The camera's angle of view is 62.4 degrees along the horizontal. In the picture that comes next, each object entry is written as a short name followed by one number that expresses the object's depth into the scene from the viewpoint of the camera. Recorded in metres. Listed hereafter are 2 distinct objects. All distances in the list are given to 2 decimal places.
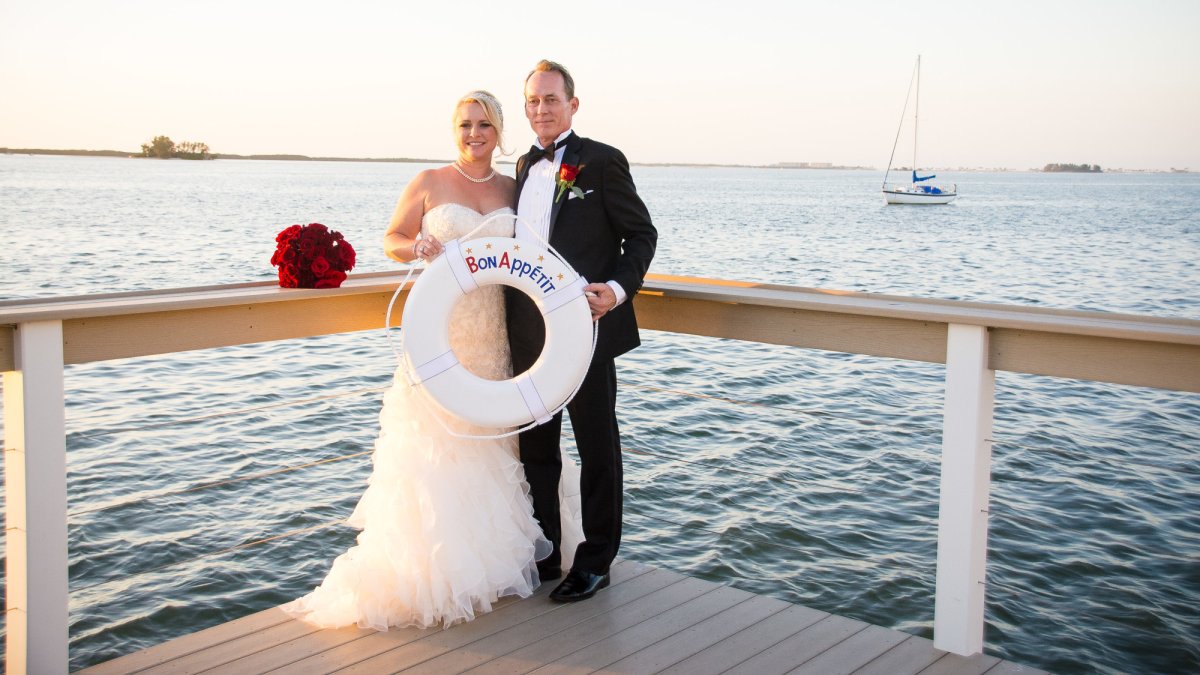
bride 1.99
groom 2.08
